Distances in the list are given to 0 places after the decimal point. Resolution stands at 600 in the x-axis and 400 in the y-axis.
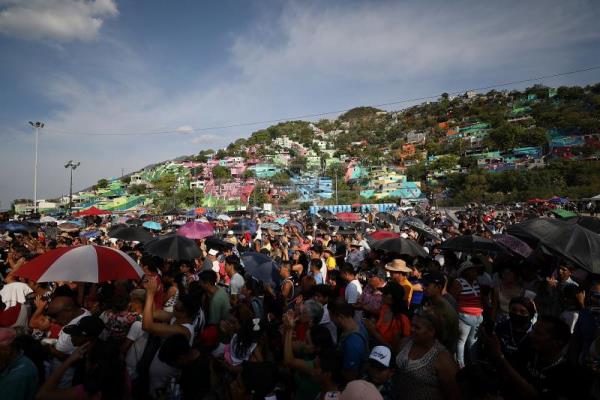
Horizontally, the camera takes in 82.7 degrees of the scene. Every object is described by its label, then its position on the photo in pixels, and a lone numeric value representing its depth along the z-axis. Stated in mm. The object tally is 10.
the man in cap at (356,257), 6990
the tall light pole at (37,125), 30750
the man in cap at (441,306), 3336
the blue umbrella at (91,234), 11448
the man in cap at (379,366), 2258
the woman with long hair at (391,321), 3092
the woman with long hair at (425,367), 2209
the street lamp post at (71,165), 32125
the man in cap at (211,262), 6355
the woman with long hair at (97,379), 2109
